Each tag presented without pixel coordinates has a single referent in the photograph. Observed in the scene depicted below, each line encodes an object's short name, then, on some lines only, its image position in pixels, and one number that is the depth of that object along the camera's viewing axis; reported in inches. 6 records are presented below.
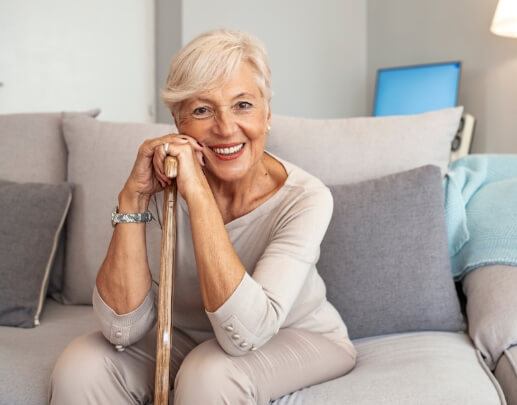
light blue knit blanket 69.6
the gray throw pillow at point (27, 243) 74.2
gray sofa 57.6
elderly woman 50.8
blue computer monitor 140.6
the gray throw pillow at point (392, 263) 68.2
